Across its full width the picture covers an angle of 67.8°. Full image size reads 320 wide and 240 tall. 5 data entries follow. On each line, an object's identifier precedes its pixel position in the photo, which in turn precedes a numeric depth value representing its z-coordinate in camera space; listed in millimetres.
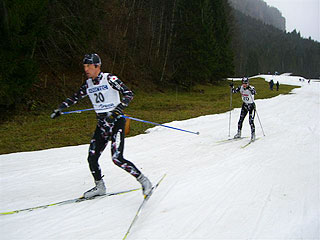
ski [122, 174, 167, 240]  3368
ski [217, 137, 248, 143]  9195
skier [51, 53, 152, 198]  3957
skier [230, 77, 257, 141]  9211
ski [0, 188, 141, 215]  4014
